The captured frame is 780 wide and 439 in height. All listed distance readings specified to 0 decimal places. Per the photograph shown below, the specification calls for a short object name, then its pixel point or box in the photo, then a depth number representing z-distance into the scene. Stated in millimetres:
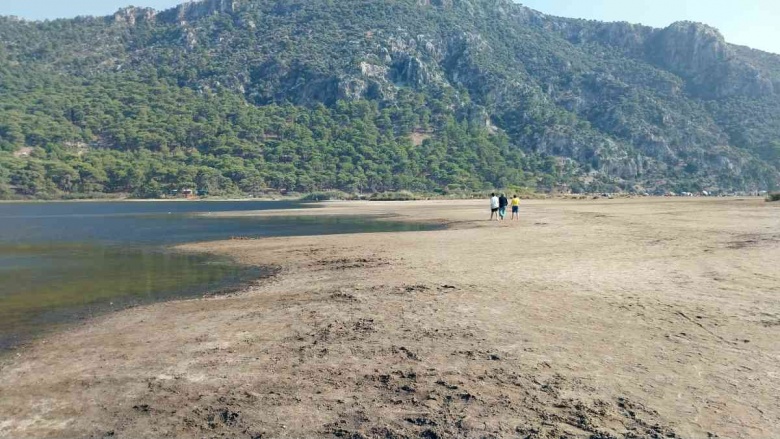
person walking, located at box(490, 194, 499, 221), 38719
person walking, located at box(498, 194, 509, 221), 38019
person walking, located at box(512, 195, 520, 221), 38719
